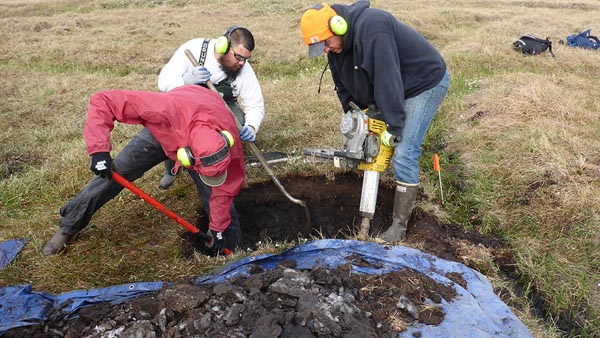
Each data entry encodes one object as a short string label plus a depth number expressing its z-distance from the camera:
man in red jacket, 2.94
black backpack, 8.30
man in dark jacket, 3.05
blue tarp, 2.40
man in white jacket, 3.92
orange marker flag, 4.10
